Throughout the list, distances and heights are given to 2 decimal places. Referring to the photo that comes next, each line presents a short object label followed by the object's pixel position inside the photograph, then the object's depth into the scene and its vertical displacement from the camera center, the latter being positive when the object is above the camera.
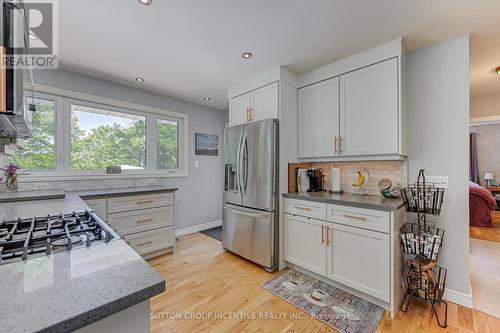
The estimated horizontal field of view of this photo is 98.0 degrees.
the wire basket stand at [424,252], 1.79 -0.72
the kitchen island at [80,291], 0.46 -0.31
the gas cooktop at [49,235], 0.78 -0.30
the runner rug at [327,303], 1.68 -1.21
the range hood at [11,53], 0.61 +0.32
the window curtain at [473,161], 5.85 +0.16
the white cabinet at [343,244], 1.81 -0.74
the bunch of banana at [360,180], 2.40 -0.15
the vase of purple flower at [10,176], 2.22 -0.09
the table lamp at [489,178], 5.53 -0.29
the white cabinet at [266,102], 2.59 +0.80
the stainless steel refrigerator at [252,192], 2.50 -0.32
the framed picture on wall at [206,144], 4.03 +0.44
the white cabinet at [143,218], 2.48 -0.63
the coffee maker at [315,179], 2.69 -0.15
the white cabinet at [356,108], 2.03 +0.63
